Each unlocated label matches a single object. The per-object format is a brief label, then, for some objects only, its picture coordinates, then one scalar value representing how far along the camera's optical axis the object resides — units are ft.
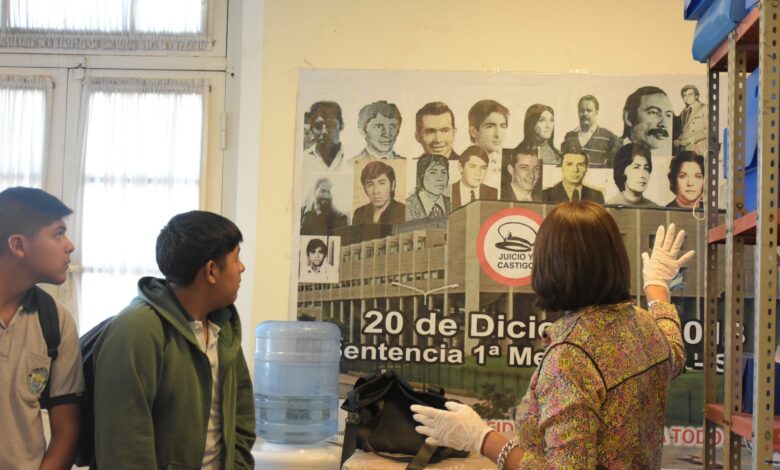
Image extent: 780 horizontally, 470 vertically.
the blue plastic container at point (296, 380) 13.26
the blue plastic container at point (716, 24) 6.61
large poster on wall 13.04
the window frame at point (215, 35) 14.42
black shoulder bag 10.15
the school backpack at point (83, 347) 7.16
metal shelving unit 5.96
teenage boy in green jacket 6.83
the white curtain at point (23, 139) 14.34
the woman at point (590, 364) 5.64
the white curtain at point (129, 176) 14.17
